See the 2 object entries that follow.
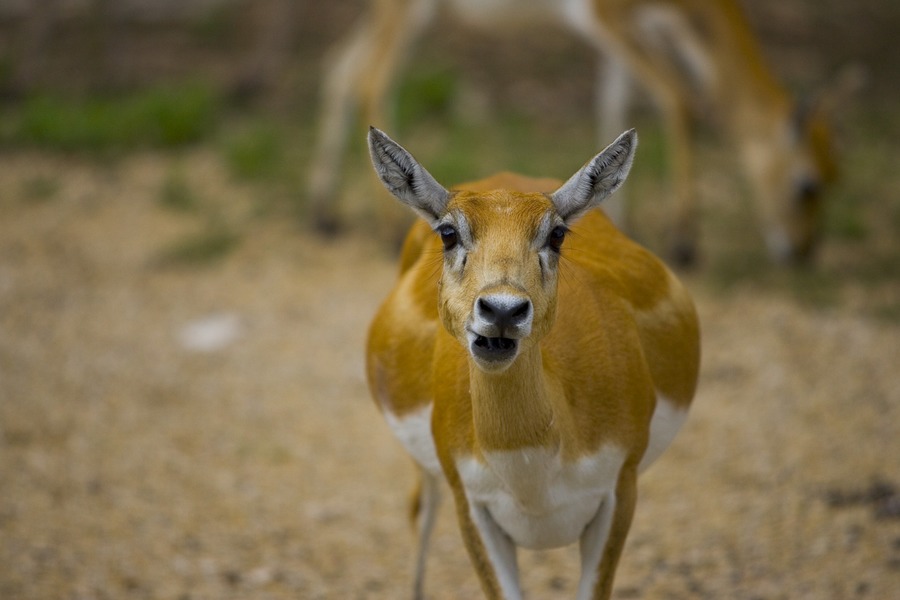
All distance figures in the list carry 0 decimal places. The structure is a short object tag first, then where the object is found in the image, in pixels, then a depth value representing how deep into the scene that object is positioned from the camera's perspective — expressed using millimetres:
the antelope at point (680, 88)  17453
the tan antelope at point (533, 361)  6785
